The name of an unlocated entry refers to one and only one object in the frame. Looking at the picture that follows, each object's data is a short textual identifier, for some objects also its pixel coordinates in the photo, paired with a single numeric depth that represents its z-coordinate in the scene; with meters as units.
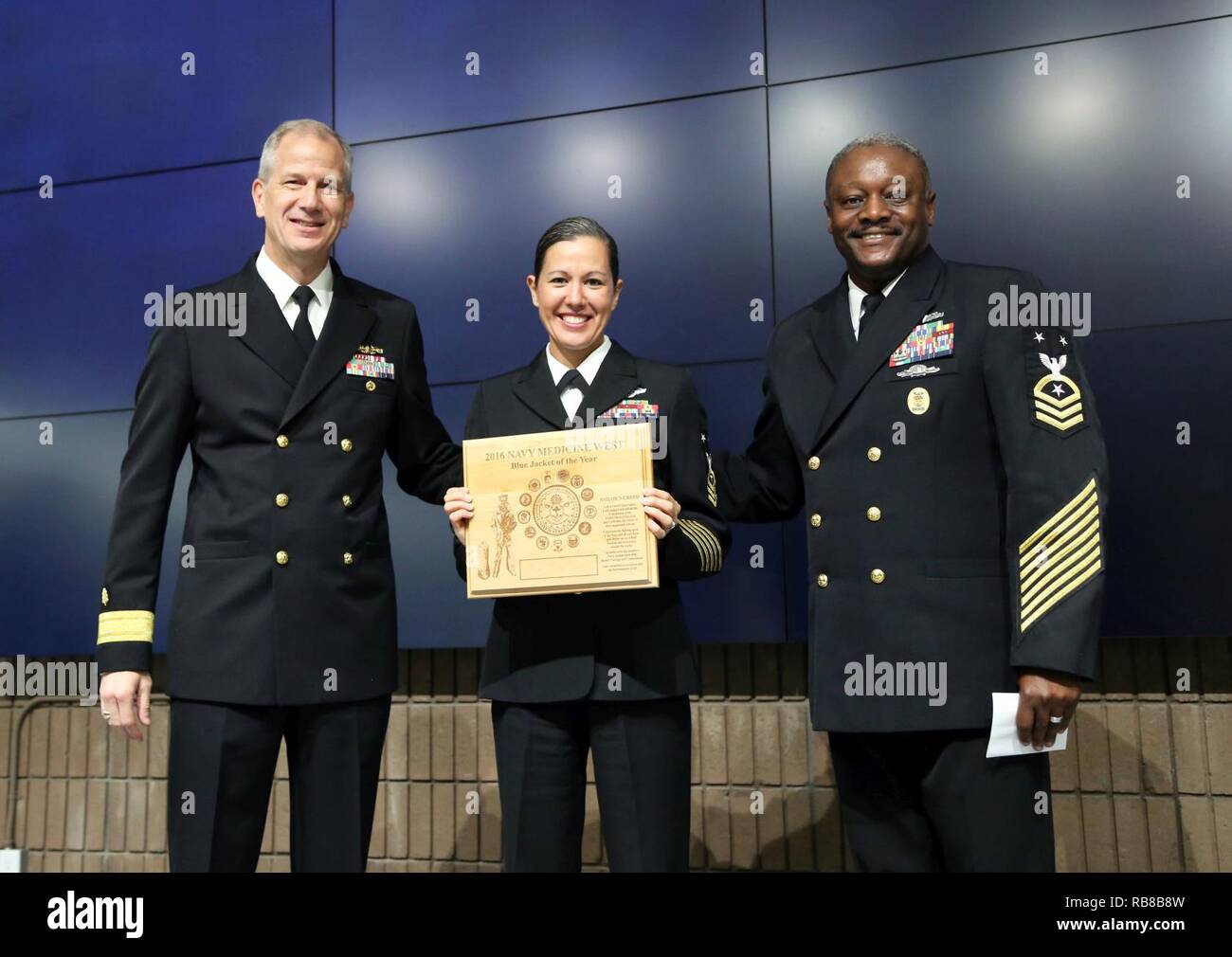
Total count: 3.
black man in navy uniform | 2.30
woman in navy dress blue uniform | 2.46
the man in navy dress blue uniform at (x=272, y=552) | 2.47
